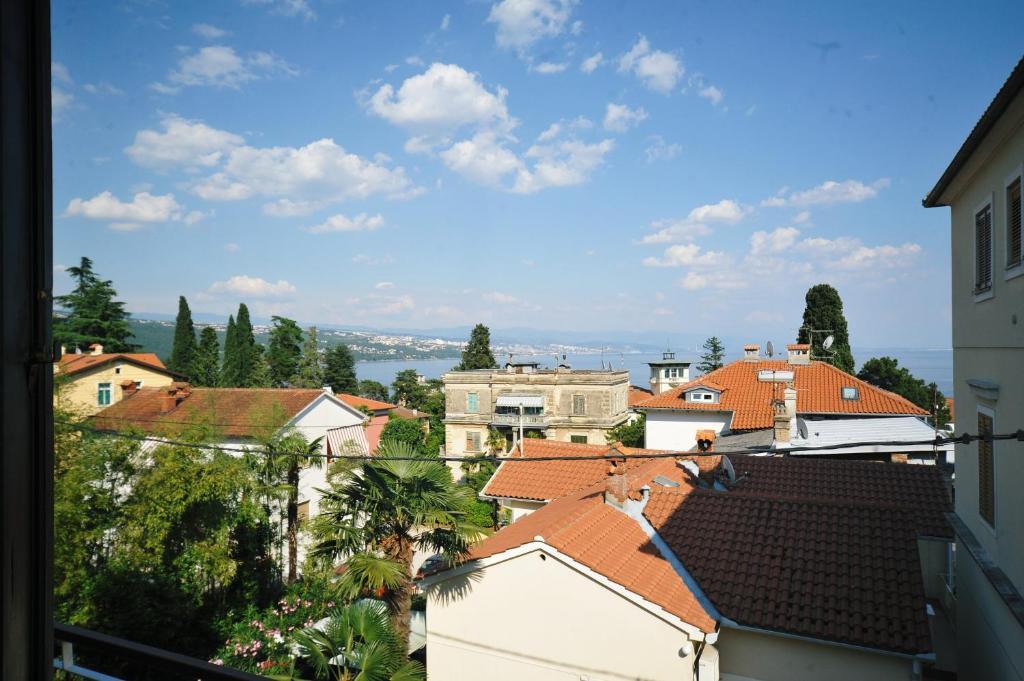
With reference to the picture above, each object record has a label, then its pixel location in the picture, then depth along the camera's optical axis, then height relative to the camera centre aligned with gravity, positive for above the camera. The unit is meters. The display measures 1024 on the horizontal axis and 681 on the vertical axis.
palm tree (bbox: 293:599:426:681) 7.66 -3.77
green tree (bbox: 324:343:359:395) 48.84 -2.14
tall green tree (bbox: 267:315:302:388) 43.09 -0.53
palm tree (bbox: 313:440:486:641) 9.29 -2.64
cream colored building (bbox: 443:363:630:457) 32.47 -3.26
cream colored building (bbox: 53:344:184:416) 19.00 -1.04
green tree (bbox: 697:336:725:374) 48.84 -1.24
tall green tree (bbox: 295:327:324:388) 44.59 -1.61
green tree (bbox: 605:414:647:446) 29.70 -4.38
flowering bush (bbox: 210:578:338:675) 10.18 -4.94
